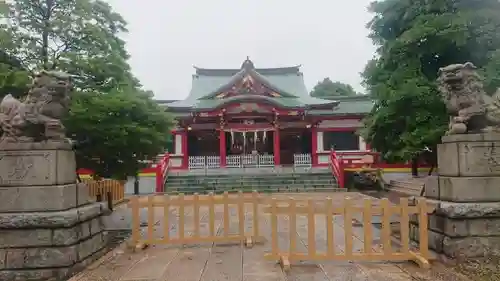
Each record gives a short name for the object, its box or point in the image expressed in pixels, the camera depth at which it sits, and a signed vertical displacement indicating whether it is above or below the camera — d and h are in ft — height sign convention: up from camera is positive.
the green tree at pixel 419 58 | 35.94 +9.21
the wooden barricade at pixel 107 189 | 42.49 -4.46
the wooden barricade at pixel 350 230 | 19.33 -4.08
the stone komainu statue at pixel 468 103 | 19.98 +2.31
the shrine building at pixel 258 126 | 85.56 +5.27
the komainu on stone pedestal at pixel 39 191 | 18.35 -1.87
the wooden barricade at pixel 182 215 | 23.26 -3.89
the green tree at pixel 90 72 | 26.71 +5.78
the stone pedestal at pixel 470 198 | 19.01 -2.59
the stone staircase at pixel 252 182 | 68.59 -5.85
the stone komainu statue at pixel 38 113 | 19.24 +2.02
